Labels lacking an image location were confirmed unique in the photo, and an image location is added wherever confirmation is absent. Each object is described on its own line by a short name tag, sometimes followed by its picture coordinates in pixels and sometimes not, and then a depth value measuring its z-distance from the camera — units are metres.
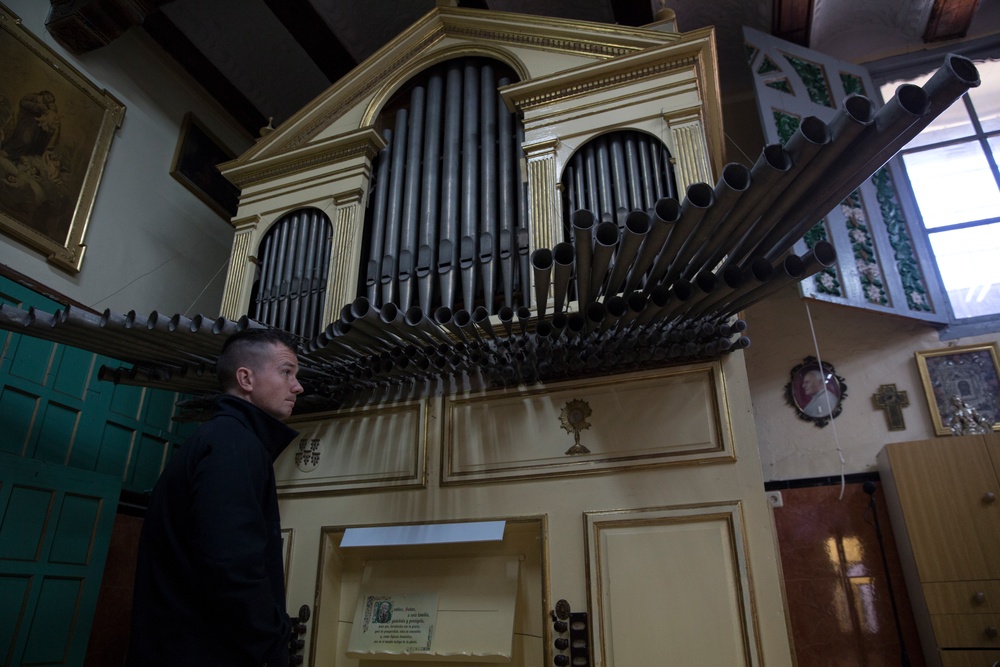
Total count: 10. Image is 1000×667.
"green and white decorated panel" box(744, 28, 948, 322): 4.66
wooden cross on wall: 4.55
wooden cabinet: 3.68
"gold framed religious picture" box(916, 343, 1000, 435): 4.42
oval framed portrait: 4.74
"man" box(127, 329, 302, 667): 1.70
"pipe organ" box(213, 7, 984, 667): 2.53
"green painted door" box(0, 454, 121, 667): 3.47
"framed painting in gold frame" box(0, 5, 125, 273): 4.16
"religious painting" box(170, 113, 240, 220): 5.56
